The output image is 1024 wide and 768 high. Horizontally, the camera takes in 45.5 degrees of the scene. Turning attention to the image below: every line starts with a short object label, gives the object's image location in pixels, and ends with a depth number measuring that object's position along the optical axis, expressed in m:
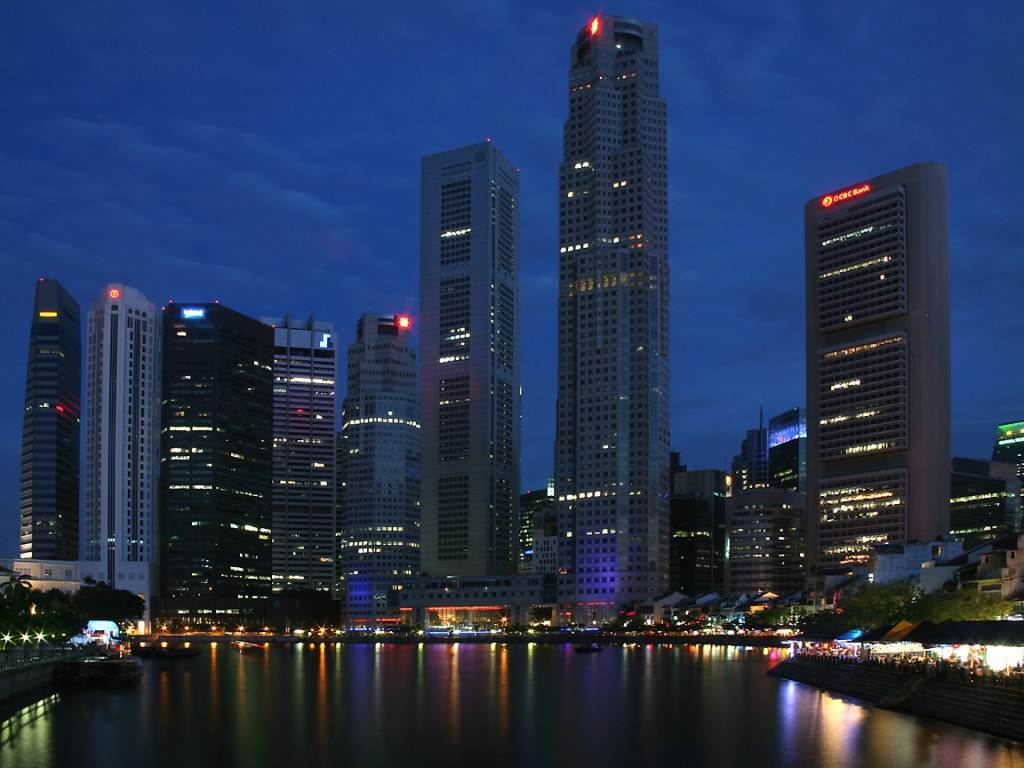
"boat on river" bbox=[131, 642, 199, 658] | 187.62
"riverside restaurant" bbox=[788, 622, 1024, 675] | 78.00
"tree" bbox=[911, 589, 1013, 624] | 119.69
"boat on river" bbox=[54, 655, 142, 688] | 120.75
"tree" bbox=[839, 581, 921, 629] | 136.62
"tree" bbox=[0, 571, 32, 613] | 125.71
